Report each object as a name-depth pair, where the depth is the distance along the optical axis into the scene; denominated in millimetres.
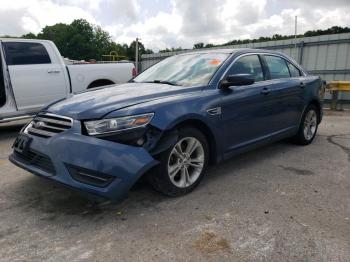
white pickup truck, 6551
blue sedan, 3043
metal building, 12164
